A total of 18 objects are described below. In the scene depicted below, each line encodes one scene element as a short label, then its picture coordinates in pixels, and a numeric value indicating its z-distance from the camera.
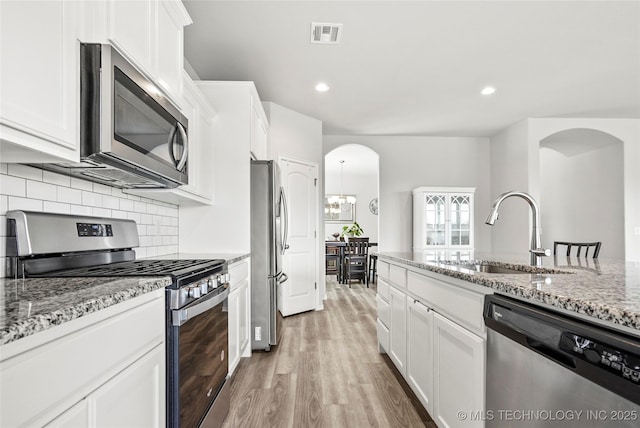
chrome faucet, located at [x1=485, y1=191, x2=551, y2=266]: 1.78
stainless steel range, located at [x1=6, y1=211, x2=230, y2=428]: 1.21
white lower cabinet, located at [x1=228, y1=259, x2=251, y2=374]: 2.22
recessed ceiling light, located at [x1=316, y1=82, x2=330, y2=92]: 3.79
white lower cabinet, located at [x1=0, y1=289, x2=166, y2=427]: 0.59
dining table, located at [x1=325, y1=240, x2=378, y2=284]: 6.90
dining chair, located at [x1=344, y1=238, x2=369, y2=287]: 6.68
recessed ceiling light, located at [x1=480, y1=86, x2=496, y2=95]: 3.92
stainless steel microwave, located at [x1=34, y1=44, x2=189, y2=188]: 1.16
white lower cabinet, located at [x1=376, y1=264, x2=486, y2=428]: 1.29
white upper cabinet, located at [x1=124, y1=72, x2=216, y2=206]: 2.17
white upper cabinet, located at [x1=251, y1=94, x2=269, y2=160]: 3.14
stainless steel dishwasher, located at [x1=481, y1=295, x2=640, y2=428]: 0.68
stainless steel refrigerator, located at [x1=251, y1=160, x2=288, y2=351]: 2.95
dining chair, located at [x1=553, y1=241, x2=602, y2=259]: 3.07
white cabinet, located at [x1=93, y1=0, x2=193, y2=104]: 1.19
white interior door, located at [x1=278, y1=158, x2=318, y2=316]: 4.34
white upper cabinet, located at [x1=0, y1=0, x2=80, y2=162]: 0.87
